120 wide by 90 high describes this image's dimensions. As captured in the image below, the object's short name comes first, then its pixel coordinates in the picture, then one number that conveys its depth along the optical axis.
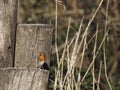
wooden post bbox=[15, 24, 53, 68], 6.65
